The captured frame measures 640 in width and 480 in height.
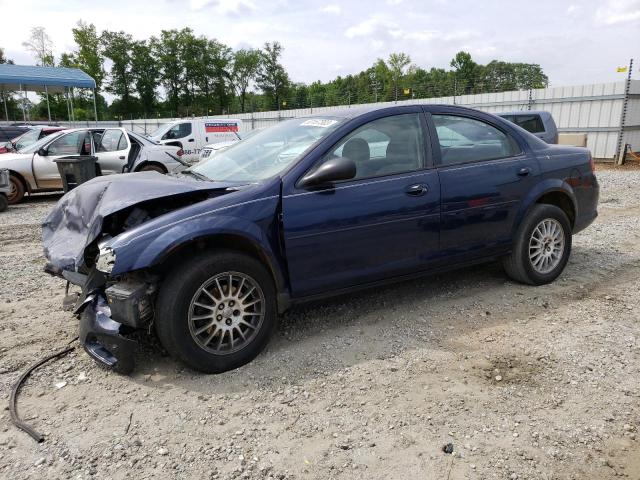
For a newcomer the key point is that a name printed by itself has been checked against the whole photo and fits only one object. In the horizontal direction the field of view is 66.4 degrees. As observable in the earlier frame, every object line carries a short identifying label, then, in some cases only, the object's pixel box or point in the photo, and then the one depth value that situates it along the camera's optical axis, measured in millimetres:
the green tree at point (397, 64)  76812
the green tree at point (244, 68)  81750
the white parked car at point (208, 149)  14269
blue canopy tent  28922
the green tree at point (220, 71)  78625
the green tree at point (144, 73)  71562
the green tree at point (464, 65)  80881
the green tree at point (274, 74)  80875
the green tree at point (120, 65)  68944
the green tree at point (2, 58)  66031
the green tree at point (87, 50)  63625
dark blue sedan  3109
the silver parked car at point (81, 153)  10477
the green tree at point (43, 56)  57469
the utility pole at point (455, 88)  24784
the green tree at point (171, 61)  74438
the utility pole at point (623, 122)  15531
